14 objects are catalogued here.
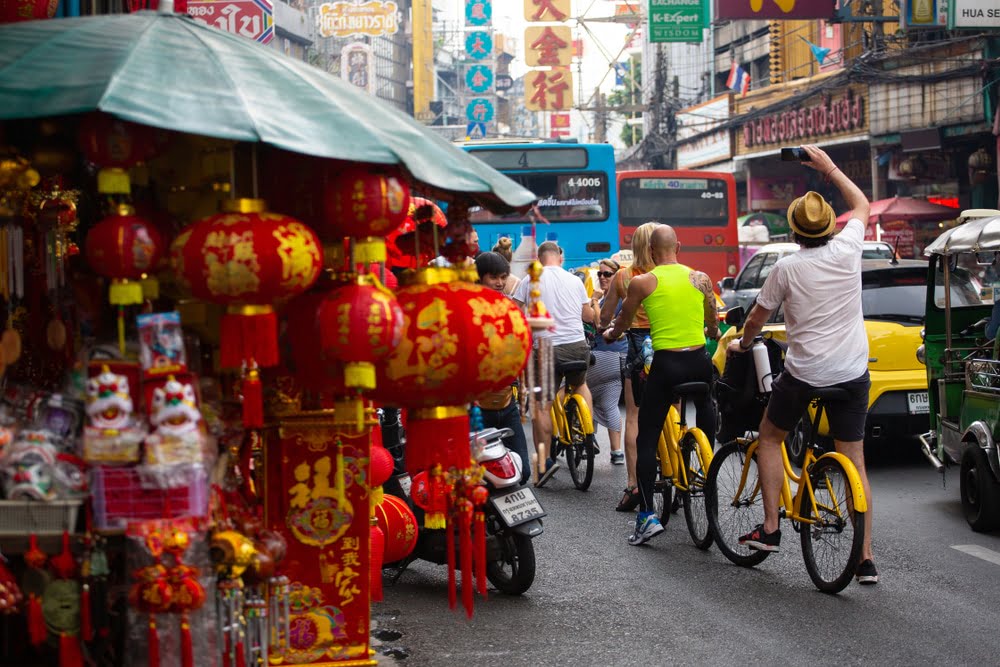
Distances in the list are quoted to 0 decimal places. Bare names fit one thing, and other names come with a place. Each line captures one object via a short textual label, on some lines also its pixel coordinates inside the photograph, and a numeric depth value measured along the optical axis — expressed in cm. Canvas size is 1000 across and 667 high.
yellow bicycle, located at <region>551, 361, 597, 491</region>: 945
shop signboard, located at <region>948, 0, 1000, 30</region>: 1812
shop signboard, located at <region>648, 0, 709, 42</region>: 2511
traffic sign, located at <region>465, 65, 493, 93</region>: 5100
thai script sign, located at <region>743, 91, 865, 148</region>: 2974
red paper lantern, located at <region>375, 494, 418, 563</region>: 596
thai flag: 3978
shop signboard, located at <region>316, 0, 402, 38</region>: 4844
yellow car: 1006
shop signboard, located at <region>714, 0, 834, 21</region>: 2222
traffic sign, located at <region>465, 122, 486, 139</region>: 5341
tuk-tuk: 771
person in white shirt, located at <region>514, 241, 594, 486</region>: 930
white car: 1922
